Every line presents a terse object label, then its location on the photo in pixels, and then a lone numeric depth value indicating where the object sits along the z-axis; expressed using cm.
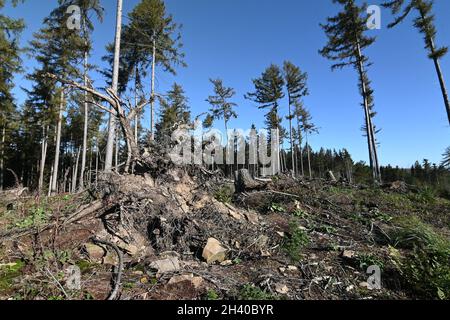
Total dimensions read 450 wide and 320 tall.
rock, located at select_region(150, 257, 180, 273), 392
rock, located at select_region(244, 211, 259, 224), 620
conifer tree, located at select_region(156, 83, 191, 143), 2383
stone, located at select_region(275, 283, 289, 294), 357
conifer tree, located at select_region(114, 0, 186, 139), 1722
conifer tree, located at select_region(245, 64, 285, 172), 2633
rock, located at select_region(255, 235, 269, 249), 491
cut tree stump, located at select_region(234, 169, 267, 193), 841
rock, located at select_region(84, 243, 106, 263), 429
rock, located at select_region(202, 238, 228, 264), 452
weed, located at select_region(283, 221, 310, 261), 472
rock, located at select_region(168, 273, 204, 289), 360
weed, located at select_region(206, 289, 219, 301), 332
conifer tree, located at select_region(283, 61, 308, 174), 2673
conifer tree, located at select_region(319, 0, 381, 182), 1561
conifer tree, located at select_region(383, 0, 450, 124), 1310
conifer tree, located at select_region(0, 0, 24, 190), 1245
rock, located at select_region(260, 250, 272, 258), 464
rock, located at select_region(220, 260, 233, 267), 442
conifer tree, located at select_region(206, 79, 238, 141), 2872
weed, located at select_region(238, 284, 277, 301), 333
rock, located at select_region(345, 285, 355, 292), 376
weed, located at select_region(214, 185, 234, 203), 715
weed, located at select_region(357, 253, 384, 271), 433
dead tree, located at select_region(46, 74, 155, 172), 652
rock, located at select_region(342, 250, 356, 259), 461
